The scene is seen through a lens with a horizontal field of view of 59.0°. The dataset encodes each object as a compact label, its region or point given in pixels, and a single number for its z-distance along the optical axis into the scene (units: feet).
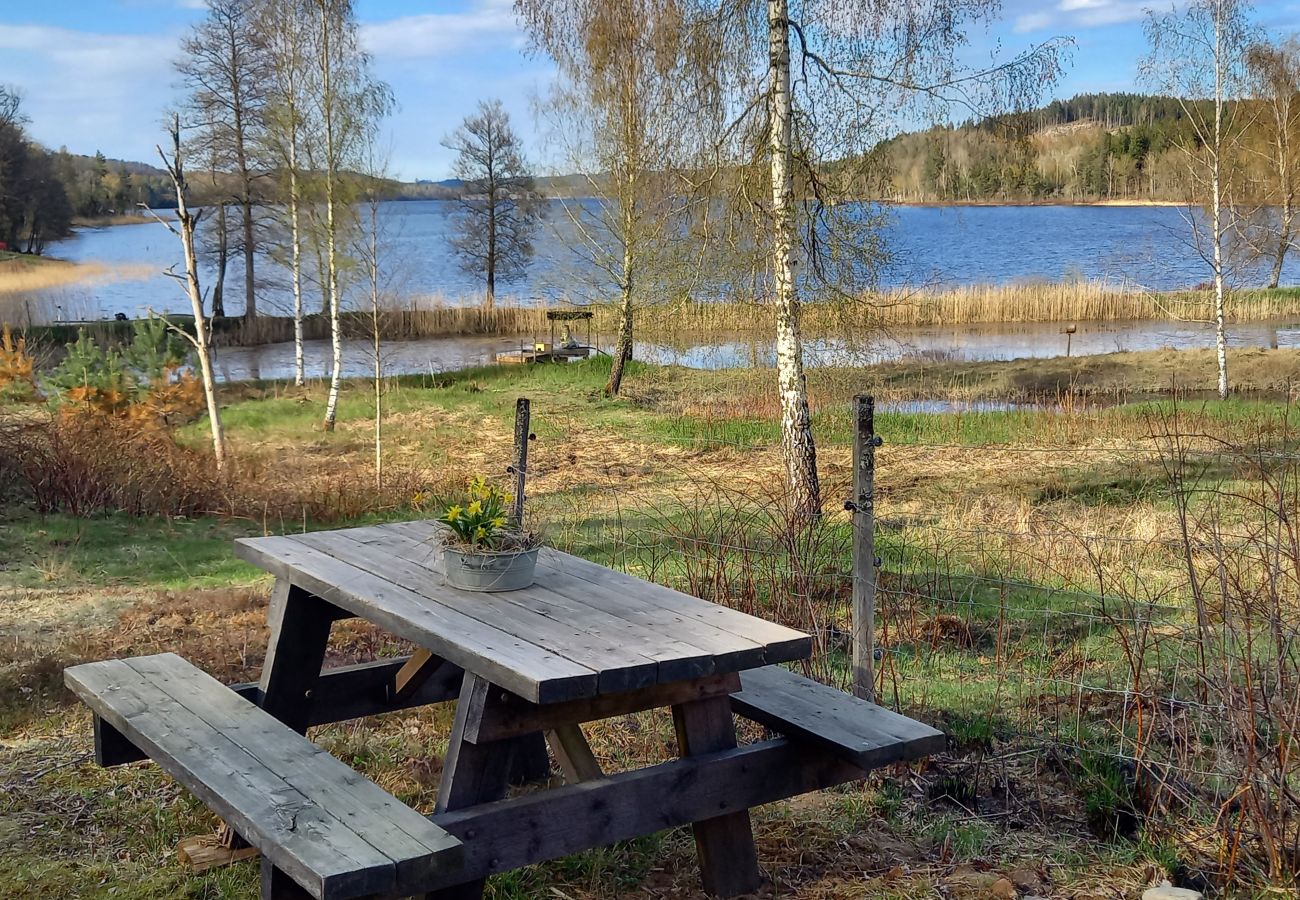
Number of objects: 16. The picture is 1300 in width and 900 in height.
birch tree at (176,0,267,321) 91.86
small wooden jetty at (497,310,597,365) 80.43
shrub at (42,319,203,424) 38.81
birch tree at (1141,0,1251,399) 54.49
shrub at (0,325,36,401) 43.98
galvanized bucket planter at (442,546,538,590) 11.07
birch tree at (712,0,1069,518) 30.76
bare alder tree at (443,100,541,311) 130.82
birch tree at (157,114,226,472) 32.07
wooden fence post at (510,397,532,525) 19.07
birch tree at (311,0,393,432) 55.83
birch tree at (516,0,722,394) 33.27
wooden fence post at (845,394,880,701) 13.57
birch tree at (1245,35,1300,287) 67.00
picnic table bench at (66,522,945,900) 8.61
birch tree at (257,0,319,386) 60.29
